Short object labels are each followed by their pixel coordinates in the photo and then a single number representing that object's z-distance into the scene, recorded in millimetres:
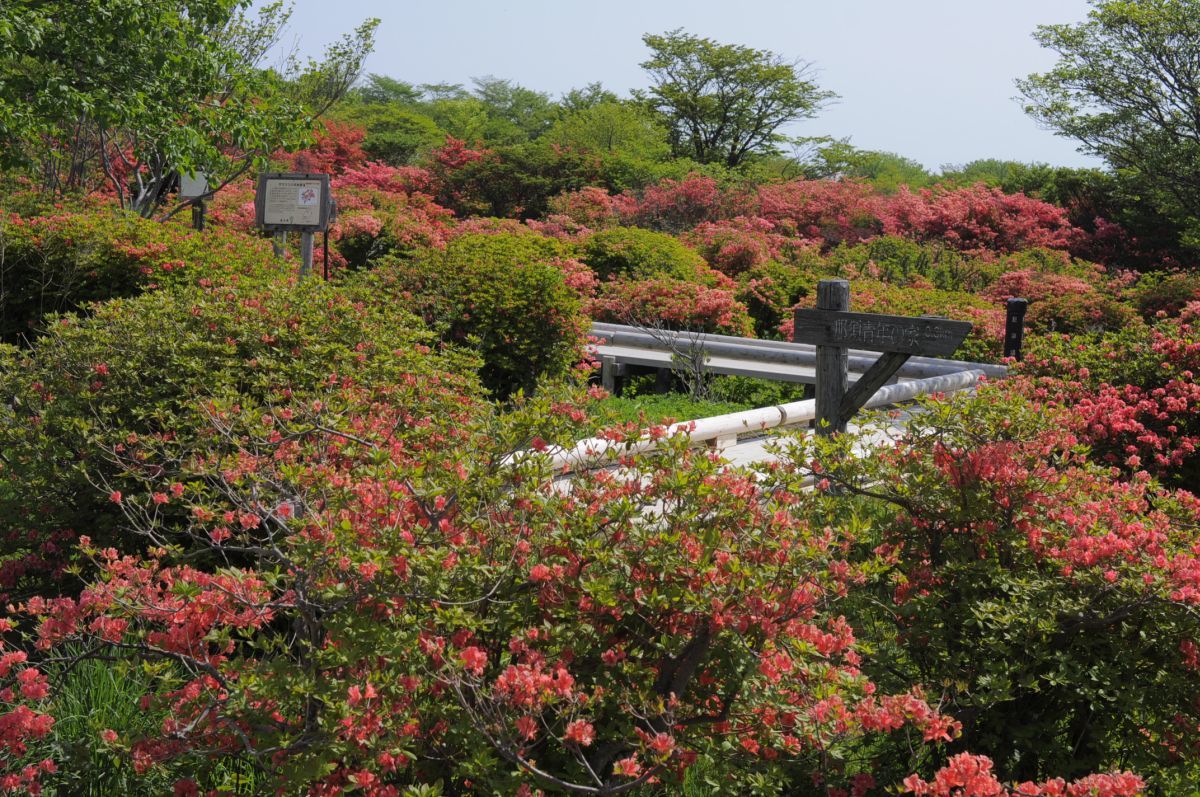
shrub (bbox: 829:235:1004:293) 21172
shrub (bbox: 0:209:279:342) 11227
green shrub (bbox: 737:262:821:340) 17594
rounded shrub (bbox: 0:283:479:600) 5637
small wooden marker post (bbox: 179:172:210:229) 14880
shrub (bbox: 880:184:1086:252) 26062
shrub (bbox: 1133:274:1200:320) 19247
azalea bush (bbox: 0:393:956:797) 2801
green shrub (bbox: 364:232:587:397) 11273
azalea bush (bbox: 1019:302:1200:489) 6652
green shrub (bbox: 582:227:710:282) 17844
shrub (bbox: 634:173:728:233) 27891
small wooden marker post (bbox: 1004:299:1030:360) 11836
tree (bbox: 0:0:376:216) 12477
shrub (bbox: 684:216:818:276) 20359
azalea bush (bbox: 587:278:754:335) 15594
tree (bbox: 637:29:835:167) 44094
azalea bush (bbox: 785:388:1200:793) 3566
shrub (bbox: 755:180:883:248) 27438
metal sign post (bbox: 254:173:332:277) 12375
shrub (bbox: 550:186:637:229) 26344
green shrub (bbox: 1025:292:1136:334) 16969
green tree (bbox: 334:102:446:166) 39281
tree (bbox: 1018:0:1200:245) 23266
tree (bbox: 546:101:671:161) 37531
